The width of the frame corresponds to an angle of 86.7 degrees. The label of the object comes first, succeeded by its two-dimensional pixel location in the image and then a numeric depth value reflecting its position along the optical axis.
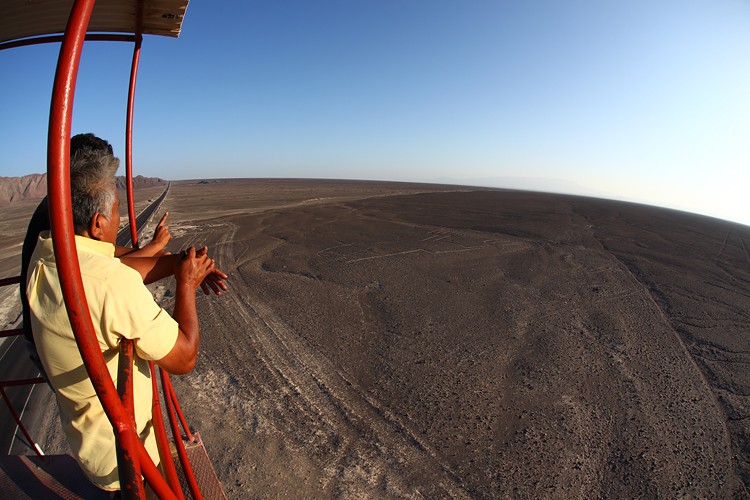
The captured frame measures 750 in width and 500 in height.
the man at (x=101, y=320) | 1.23
